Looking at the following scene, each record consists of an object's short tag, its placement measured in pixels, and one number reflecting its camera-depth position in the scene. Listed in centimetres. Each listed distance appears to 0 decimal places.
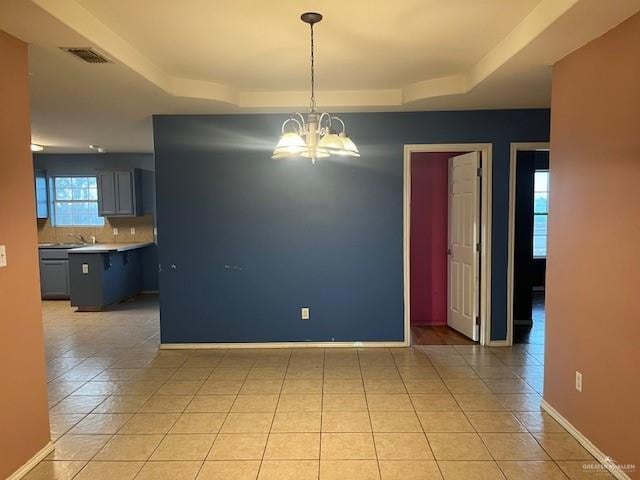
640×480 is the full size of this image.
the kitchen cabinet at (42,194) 738
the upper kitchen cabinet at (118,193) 712
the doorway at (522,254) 452
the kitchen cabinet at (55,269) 703
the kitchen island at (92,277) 632
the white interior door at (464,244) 461
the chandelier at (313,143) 261
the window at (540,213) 769
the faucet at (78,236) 759
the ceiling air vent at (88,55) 262
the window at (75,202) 774
